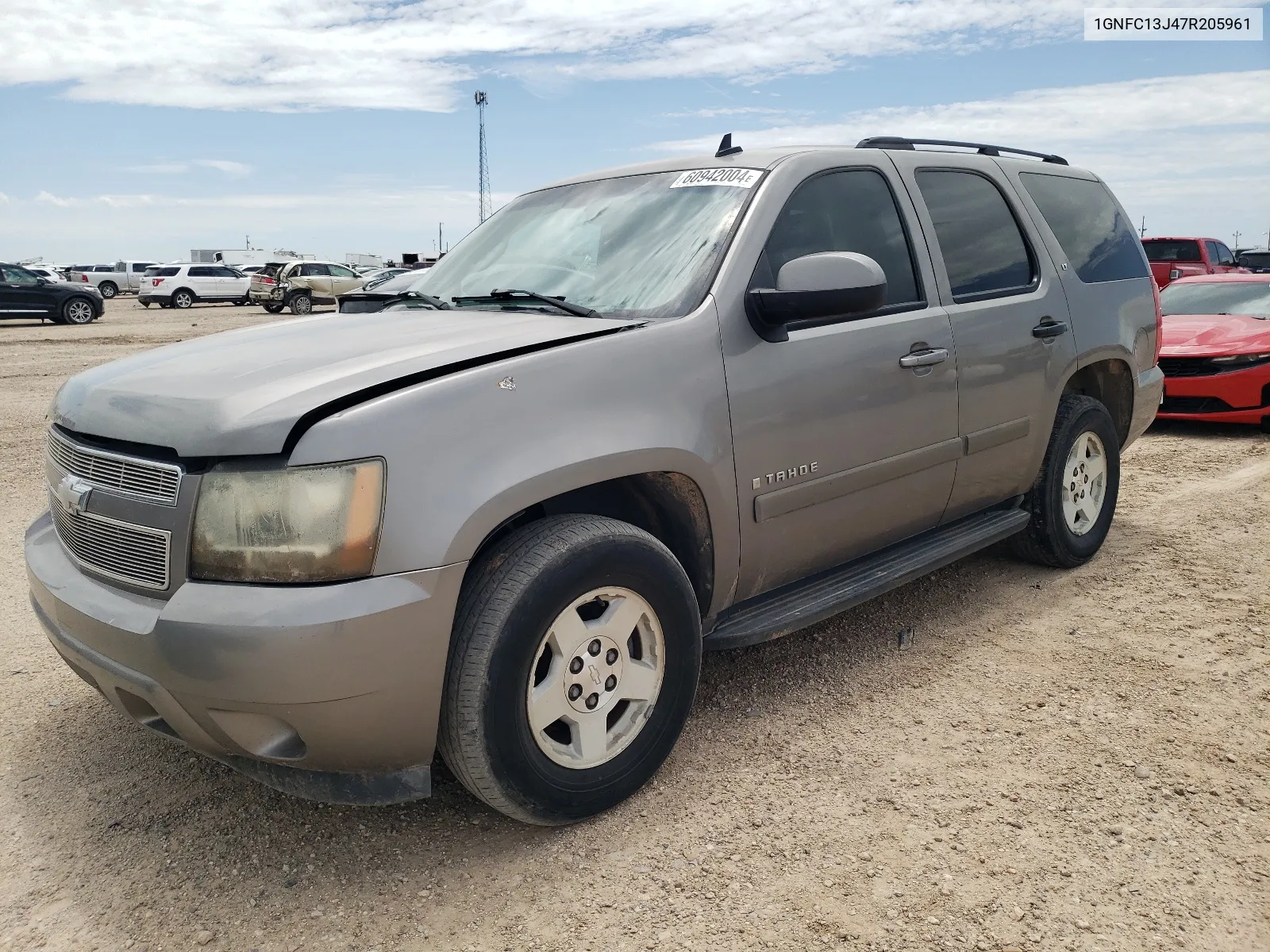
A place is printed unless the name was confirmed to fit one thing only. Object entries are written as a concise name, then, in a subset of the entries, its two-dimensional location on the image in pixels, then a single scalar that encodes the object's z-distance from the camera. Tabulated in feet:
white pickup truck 147.54
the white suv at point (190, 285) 114.01
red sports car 27.43
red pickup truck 60.54
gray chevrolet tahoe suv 7.46
